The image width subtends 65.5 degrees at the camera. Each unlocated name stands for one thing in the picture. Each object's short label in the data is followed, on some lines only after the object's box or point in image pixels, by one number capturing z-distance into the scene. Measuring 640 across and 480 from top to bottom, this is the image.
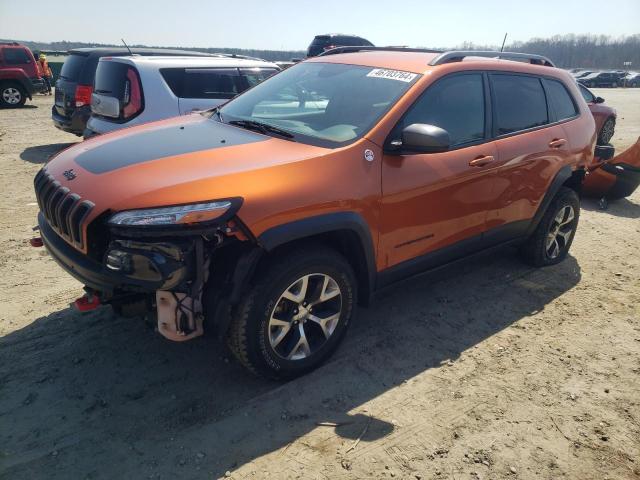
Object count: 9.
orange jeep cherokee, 2.50
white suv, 6.17
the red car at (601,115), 10.71
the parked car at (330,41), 19.44
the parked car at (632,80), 45.30
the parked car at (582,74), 44.71
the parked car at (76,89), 8.66
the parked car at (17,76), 15.23
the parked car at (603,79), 42.25
